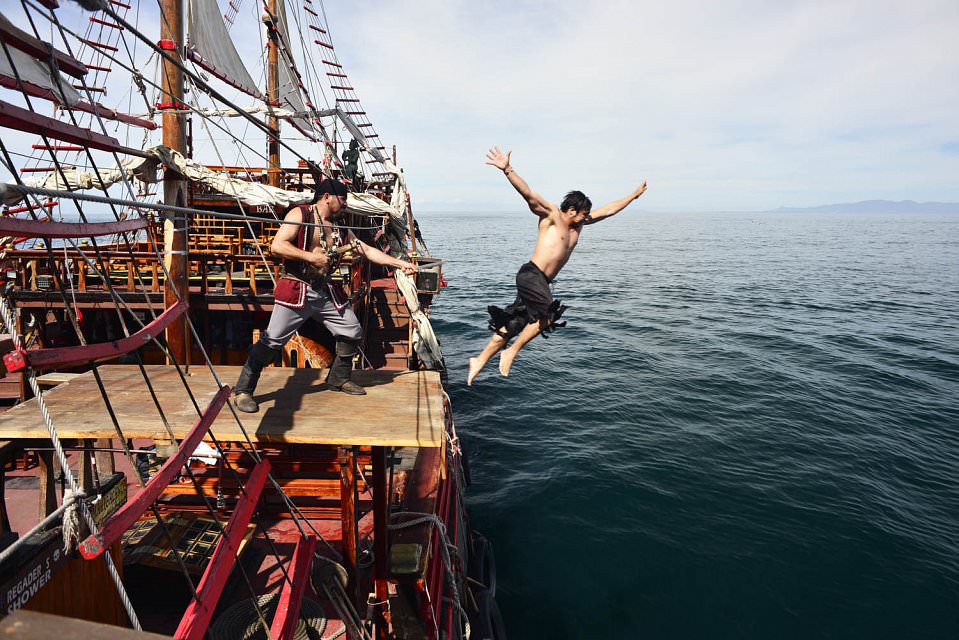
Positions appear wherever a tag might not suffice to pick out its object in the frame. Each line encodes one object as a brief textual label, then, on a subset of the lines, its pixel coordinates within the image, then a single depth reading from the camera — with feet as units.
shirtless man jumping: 18.30
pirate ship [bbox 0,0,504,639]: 9.35
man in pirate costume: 14.76
